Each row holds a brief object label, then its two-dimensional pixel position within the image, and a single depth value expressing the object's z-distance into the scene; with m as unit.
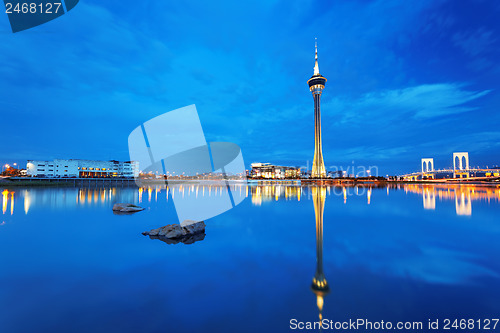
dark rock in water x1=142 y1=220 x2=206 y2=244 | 11.27
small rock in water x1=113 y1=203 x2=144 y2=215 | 21.06
